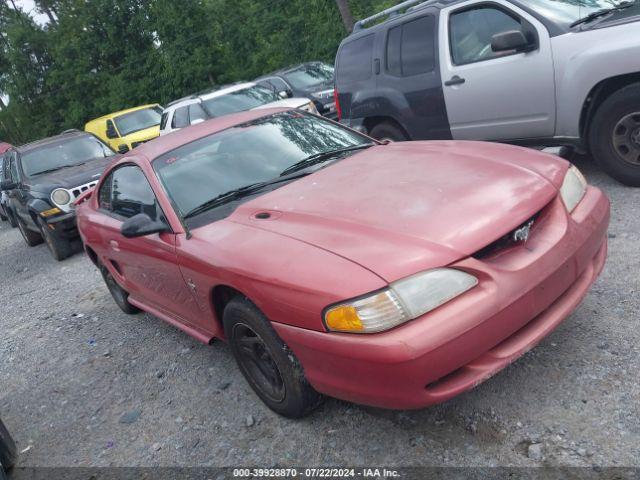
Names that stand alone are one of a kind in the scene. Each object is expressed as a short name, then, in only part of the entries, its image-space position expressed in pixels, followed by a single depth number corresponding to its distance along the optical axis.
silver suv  4.75
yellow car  14.77
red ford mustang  2.41
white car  11.28
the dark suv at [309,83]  12.28
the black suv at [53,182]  8.23
